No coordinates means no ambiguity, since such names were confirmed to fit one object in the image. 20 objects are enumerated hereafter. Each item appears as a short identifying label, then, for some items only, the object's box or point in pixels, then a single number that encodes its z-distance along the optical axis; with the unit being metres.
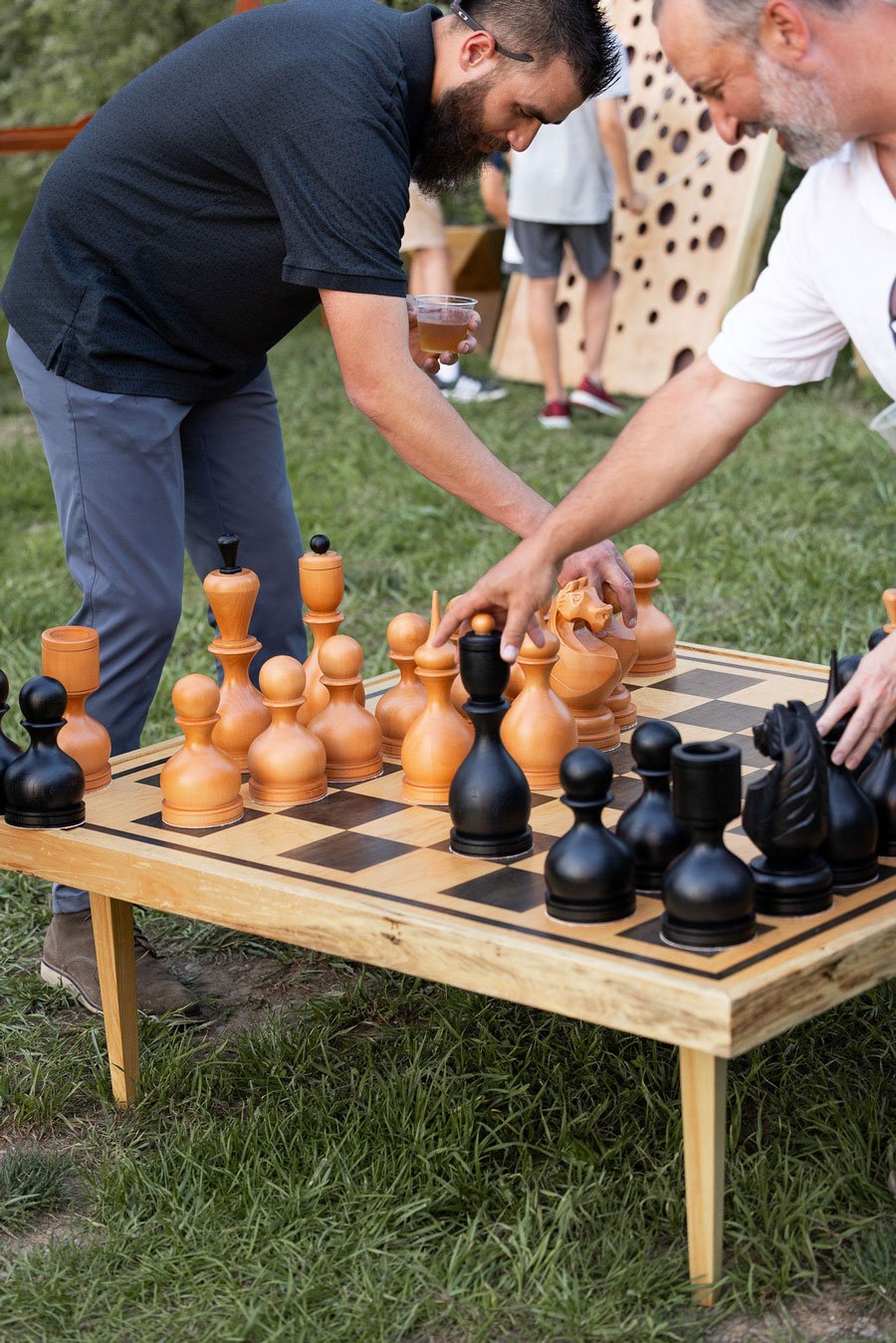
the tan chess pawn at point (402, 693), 2.86
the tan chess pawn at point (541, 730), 2.66
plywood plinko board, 7.68
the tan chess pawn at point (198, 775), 2.52
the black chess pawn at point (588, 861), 2.08
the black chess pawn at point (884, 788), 2.30
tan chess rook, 2.69
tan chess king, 2.75
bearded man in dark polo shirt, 2.73
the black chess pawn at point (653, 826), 2.20
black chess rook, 1.99
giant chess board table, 1.94
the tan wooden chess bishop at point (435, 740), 2.60
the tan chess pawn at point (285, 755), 2.59
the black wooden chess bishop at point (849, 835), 2.18
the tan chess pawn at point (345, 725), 2.73
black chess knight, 2.08
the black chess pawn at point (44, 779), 2.49
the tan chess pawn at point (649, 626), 3.18
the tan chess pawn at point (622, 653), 2.93
